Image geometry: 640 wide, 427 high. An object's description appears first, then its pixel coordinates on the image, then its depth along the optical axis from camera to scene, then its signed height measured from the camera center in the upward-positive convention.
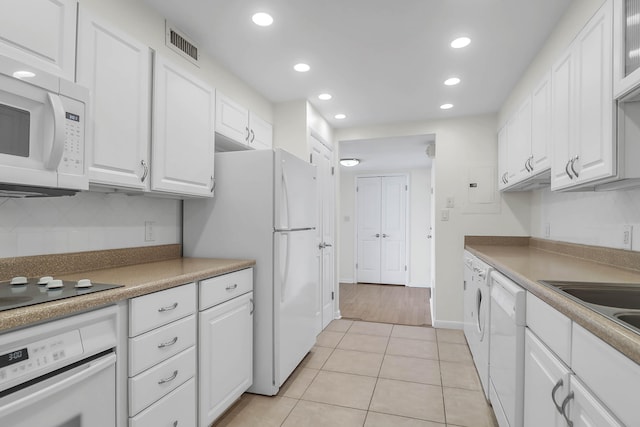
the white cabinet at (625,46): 1.25 +0.69
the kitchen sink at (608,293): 1.31 -0.29
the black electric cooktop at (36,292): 1.03 -0.28
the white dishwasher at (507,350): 1.47 -0.66
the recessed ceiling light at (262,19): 2.00 +1.21
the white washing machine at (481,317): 2.14 -0.71
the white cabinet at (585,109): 1.42 +0.55
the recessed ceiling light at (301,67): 2.63 +1.20
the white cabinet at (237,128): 2.49 +0.73
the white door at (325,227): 3.62 -0.13
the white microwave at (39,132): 1.12 +0.29
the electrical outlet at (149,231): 2.15 -0.12
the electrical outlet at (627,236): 1.80 -0.08
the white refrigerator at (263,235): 2.27 -0.15
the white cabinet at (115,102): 1.49 +0.55
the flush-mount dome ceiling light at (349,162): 5.34 +0.88
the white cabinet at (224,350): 1.74 -0.79
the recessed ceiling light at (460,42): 2.25 +1.22
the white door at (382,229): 6.50 -0.25
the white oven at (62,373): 0.91 -0.50
